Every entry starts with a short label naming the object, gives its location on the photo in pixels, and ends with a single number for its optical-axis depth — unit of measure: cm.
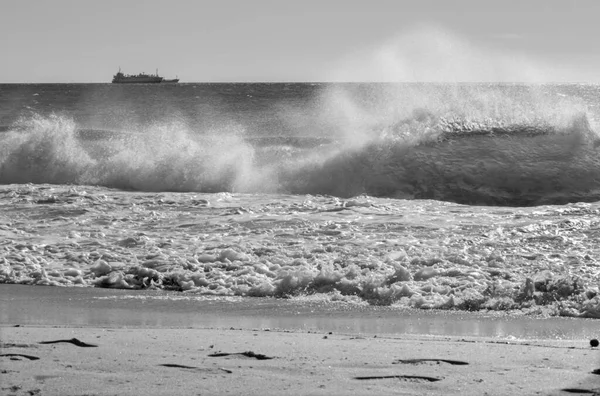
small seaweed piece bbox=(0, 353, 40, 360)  1049
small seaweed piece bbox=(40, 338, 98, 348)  1147
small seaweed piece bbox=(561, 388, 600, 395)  945
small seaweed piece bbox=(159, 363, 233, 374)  1024
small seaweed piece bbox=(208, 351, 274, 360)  1099
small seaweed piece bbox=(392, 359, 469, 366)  1080
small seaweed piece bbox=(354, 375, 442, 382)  992
